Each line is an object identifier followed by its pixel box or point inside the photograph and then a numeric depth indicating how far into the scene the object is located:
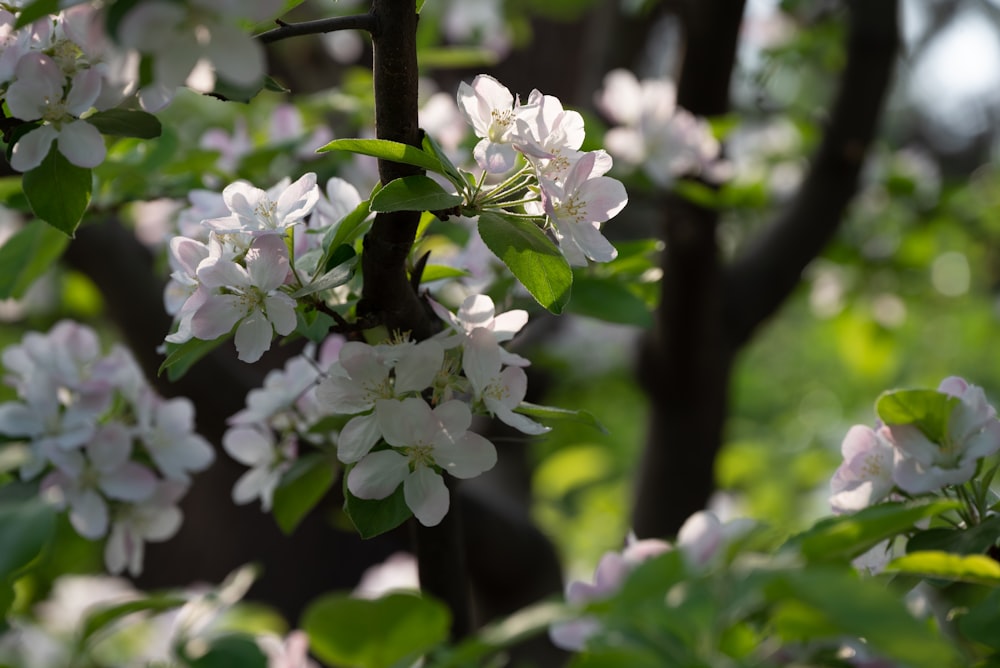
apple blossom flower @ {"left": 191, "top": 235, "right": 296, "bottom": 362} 0.87
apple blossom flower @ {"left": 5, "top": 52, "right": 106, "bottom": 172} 0.86
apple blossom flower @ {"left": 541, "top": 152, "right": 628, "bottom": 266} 0.86
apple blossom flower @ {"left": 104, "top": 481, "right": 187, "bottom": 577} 1.04
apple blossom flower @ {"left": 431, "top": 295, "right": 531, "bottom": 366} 0.88
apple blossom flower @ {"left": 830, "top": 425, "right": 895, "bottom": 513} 0.90
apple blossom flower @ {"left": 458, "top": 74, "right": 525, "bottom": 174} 0.87
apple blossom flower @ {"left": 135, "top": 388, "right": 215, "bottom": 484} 1.04
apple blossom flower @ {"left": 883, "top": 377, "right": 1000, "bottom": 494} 0.88
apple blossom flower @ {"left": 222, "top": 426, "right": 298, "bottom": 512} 1.02
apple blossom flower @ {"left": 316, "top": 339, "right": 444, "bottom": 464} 0.86
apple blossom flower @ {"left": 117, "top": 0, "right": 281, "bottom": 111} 0.78
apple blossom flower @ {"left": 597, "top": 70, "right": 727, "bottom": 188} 1.39
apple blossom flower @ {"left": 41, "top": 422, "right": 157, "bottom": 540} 1.00
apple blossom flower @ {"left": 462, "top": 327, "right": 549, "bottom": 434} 0.87
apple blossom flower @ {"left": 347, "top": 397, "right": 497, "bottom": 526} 0.86
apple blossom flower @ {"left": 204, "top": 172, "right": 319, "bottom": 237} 0.88
